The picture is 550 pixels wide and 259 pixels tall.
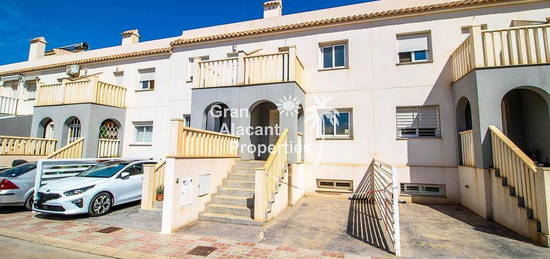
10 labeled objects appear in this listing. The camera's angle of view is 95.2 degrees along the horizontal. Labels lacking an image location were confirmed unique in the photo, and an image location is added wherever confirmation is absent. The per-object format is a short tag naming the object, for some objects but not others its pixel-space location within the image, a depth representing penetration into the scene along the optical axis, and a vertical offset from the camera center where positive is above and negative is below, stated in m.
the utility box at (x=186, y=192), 6.41 -0.96
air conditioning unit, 15.34 +5.08
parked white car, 7.05 -1.10
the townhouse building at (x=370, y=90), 7.43 +2.55
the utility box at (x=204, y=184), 7.14 -0.84
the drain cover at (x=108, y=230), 6.13 -1.87
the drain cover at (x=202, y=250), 4.85 -1.87
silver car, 7.86 -1.05
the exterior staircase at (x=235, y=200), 6.77 -1.30
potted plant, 8.47 -1.29
